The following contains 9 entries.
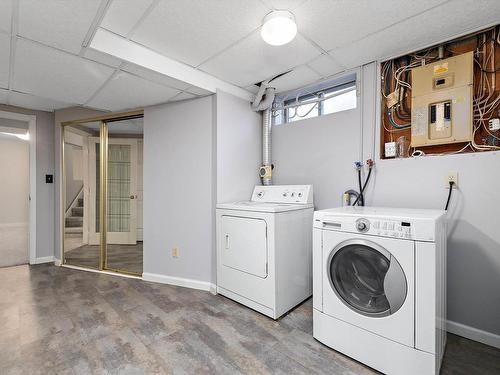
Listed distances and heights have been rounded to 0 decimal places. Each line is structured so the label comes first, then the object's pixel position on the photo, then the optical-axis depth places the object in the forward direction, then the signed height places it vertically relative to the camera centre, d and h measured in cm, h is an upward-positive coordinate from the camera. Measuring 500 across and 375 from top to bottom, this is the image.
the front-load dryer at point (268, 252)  198 -56
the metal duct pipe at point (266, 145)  279 +49
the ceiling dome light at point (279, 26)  152 +100
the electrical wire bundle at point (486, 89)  164 +66
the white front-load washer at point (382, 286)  124 -57
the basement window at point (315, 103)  235 +87
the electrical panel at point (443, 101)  171 +62
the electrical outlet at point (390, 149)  202 +31
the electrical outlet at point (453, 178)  175 +7
